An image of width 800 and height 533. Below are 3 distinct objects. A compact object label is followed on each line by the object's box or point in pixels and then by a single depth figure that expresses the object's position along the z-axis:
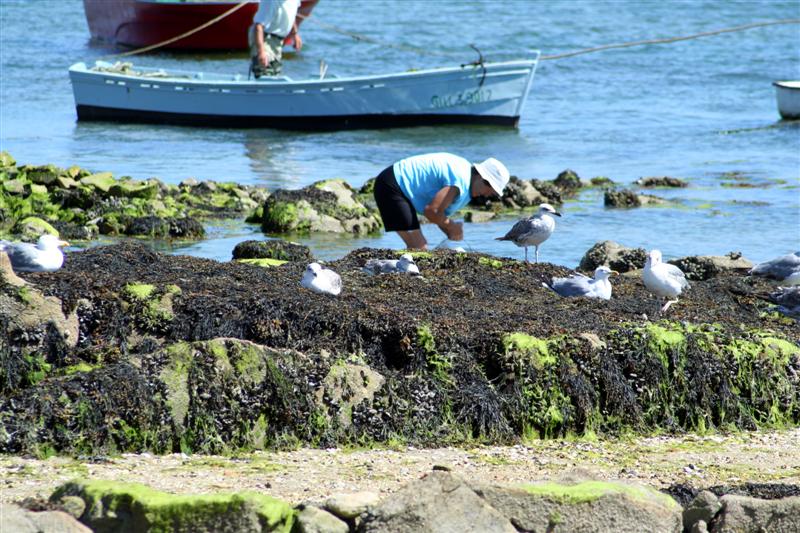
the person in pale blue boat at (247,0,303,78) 40.53
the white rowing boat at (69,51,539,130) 42.94
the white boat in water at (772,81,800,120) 45.69
